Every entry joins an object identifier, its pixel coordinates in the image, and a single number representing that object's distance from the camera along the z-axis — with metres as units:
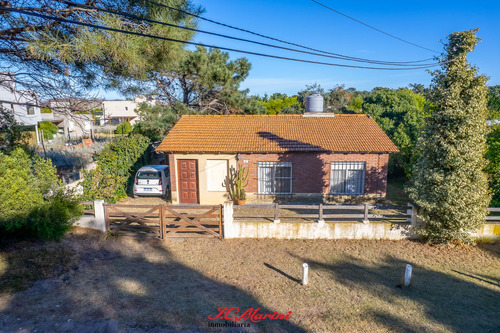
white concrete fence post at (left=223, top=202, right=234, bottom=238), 9.90
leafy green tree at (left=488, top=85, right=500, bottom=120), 23.97
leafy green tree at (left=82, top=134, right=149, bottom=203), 12.41
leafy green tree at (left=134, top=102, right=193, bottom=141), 20.73
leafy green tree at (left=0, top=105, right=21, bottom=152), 11.32
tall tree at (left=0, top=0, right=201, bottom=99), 7.62
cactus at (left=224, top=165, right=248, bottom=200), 13.55
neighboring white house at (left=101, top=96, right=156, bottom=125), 56.66
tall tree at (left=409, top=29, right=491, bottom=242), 8.60
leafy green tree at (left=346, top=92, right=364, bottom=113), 45.06
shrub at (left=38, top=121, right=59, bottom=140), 36.72
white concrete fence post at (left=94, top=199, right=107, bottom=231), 10.16
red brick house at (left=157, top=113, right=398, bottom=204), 13.71
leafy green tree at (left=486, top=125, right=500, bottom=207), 11.26
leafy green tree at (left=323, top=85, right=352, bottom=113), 44.69
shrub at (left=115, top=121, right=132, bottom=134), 36.91
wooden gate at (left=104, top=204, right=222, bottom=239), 9.91
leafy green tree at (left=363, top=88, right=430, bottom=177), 18.12
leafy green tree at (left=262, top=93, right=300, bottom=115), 43.78
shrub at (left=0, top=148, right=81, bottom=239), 8.19
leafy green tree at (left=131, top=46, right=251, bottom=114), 20.98
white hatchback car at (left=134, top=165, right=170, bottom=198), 14.41
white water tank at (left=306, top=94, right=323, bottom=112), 17.38
